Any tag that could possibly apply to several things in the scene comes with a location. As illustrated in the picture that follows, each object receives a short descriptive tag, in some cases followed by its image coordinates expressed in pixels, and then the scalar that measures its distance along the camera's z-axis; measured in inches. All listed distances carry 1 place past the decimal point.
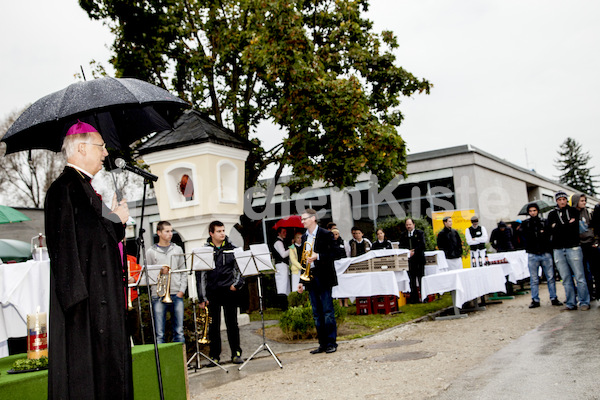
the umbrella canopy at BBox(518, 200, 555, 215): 934.5
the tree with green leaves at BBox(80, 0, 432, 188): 613.6
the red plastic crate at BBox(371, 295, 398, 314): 571.7
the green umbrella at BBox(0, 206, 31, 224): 423.5
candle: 198.4
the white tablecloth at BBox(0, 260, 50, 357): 281.7
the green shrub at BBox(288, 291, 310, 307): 543.2
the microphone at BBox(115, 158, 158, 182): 167.2
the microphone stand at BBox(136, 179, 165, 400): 165.4
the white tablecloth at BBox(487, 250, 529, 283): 640.4
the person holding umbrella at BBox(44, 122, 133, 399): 143.4
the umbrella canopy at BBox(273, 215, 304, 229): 660.7
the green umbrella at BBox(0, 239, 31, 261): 464.2
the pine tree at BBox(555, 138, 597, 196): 3467.0
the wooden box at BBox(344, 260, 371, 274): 571.9
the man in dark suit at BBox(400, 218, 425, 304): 644.1
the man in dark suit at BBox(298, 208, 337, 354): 388.8
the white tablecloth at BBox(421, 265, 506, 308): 498.0
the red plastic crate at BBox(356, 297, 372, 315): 583.2
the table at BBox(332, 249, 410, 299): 549.6
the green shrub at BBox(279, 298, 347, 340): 458.6
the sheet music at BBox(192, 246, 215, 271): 351.6
